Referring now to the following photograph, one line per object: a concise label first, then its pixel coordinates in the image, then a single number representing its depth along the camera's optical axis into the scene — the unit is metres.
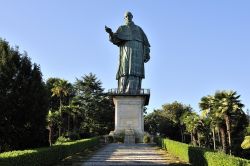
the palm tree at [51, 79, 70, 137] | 36.30
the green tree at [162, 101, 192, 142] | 44.48
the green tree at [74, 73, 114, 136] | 39.13
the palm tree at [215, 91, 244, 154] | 20.05
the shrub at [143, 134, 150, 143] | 23.47
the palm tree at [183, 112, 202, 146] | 33.78
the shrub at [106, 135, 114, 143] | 24.16
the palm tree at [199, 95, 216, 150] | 24.69
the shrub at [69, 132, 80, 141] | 25.93
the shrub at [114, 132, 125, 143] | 24.19
